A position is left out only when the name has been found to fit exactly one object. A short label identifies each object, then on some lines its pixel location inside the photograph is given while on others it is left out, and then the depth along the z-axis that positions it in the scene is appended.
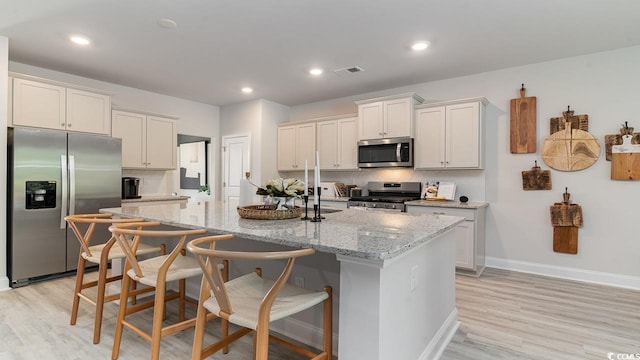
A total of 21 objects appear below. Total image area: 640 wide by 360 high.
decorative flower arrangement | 2.30
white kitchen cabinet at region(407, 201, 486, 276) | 3.80
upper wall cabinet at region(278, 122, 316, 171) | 5.57
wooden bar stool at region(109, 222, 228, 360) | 1.77
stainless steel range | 4.39
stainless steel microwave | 4.48
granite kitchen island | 1.49
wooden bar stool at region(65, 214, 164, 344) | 2.25
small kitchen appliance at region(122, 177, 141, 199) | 4.61
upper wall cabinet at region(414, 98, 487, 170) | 4.08
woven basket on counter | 2.22
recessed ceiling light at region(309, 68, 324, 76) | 4.18
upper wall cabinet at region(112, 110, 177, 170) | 4.69
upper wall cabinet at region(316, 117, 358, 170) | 5.14
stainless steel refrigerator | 3.42
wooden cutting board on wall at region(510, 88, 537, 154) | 3.97
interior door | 5.92
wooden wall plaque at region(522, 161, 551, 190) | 3.90
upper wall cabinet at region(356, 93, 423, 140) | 4.45
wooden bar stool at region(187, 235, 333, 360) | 1.32
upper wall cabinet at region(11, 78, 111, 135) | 3.63
